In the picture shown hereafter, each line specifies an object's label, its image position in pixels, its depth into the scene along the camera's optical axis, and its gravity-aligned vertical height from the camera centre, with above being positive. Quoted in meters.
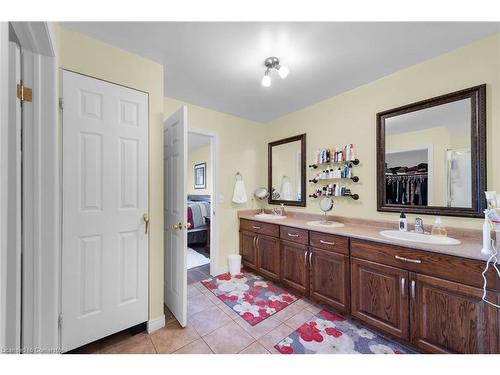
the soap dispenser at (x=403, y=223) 1.81 -0.31
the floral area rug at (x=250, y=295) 1.95 -1.19
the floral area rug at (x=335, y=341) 1.47 -1.18
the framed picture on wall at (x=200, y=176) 5.41 +0.35
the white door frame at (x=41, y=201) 1.04 -0.06
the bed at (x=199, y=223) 3.86 -0.68
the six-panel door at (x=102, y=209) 1.37 -0.15
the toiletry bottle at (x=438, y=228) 1.64 -0.33
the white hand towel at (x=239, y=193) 2.99 -0.07
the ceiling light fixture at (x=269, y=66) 1.73 +1.09
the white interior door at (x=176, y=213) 1.67 -0.22
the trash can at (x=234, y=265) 2.79 -1.06
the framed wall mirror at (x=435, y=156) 1.54 +0.29
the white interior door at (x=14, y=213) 0.89 -0.12
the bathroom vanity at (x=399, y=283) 1.20 -0.72
